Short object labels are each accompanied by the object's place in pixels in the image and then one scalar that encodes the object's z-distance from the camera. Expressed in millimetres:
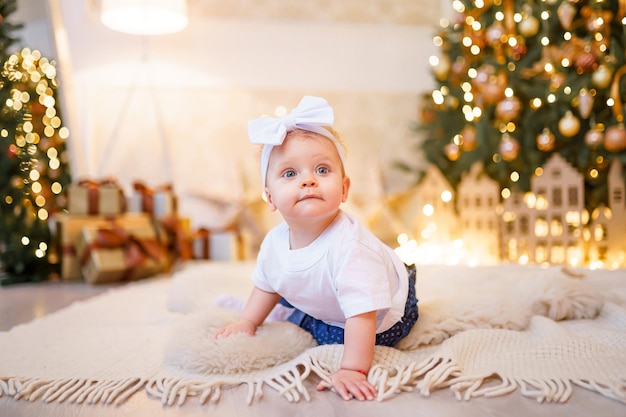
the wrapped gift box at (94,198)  2473
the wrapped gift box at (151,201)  2701
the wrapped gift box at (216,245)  2855
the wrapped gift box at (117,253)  2342
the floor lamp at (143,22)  2730
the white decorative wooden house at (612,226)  2221
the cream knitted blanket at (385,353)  939
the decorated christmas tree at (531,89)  2223
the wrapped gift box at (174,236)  2711
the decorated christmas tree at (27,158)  2170
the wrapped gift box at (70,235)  2428
